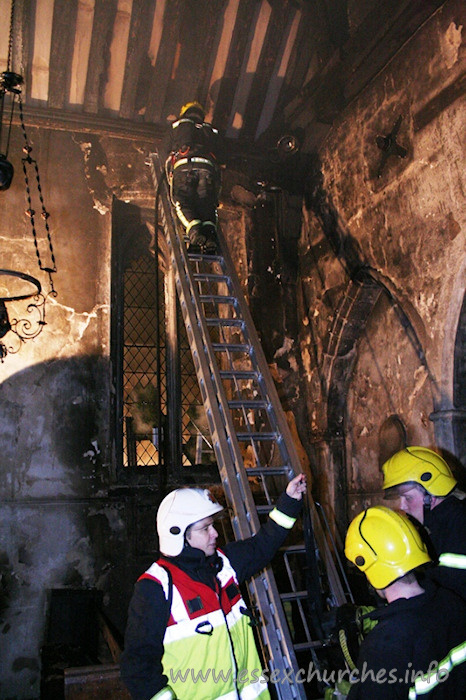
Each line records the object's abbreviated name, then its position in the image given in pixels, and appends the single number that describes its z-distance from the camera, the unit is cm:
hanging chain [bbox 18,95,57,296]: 663
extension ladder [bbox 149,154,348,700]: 351
